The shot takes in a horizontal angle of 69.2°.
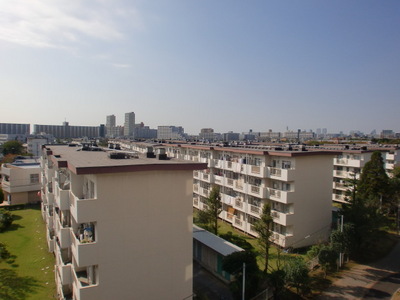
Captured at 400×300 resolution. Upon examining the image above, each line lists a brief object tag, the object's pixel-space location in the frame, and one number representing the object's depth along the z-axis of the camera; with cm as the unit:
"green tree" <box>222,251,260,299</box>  1346
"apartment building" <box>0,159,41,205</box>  3691
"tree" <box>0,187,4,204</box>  3603
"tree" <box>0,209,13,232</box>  2662
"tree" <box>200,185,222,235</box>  2248
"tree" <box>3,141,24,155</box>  7769
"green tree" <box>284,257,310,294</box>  1436
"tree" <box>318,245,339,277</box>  1680
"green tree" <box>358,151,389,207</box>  2766
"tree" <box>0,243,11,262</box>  1889
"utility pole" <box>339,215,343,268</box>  1818
